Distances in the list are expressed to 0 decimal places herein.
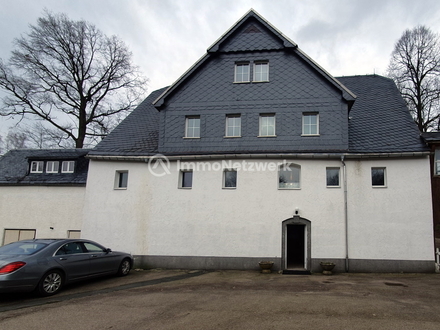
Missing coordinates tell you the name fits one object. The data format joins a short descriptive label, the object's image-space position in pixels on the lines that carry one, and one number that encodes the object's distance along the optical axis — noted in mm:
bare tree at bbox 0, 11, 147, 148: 26031
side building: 18438
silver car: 8414
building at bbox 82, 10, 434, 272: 14188
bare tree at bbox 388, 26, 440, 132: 25922
